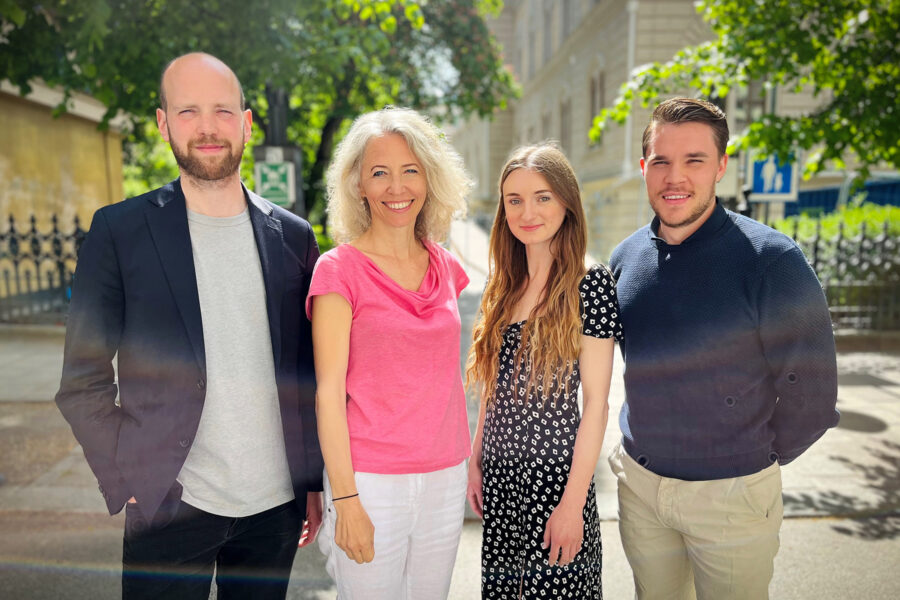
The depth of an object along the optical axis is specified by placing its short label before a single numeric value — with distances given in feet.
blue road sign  23.24
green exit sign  22.39
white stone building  58.08
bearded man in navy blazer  6.27
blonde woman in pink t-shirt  6.45
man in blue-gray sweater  6.78
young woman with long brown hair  6.91
